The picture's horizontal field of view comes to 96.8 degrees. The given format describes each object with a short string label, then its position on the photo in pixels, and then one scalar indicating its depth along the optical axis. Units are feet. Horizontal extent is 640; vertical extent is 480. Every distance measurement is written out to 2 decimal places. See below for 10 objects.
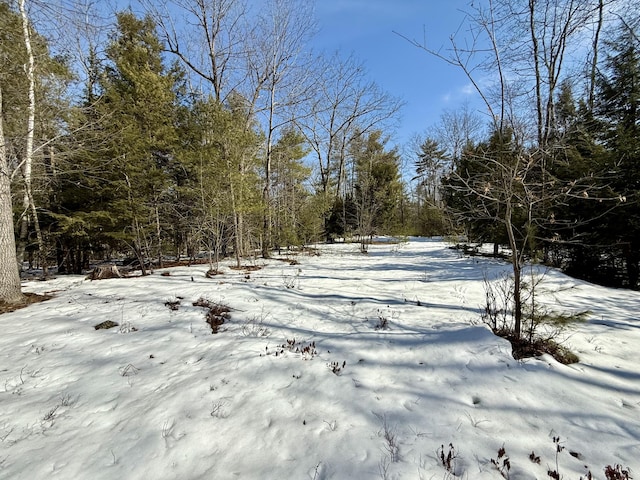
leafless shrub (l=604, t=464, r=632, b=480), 5.57
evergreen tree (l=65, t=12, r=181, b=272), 27.94
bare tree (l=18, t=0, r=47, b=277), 22.68
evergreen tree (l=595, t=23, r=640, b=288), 20.74
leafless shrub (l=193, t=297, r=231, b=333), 14.19
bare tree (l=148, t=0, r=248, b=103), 35.50
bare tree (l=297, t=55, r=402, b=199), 70.38
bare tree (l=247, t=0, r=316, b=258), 41.93
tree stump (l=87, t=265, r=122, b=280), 27.09
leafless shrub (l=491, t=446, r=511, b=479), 5.85
